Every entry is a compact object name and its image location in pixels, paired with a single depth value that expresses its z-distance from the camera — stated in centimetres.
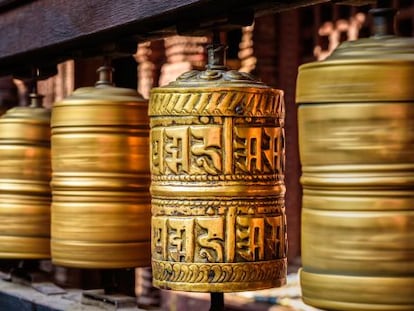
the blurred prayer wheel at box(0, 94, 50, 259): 175
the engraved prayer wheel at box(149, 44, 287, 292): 126
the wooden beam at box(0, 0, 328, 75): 132
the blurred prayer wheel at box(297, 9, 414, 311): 106
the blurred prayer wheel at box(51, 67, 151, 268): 151
